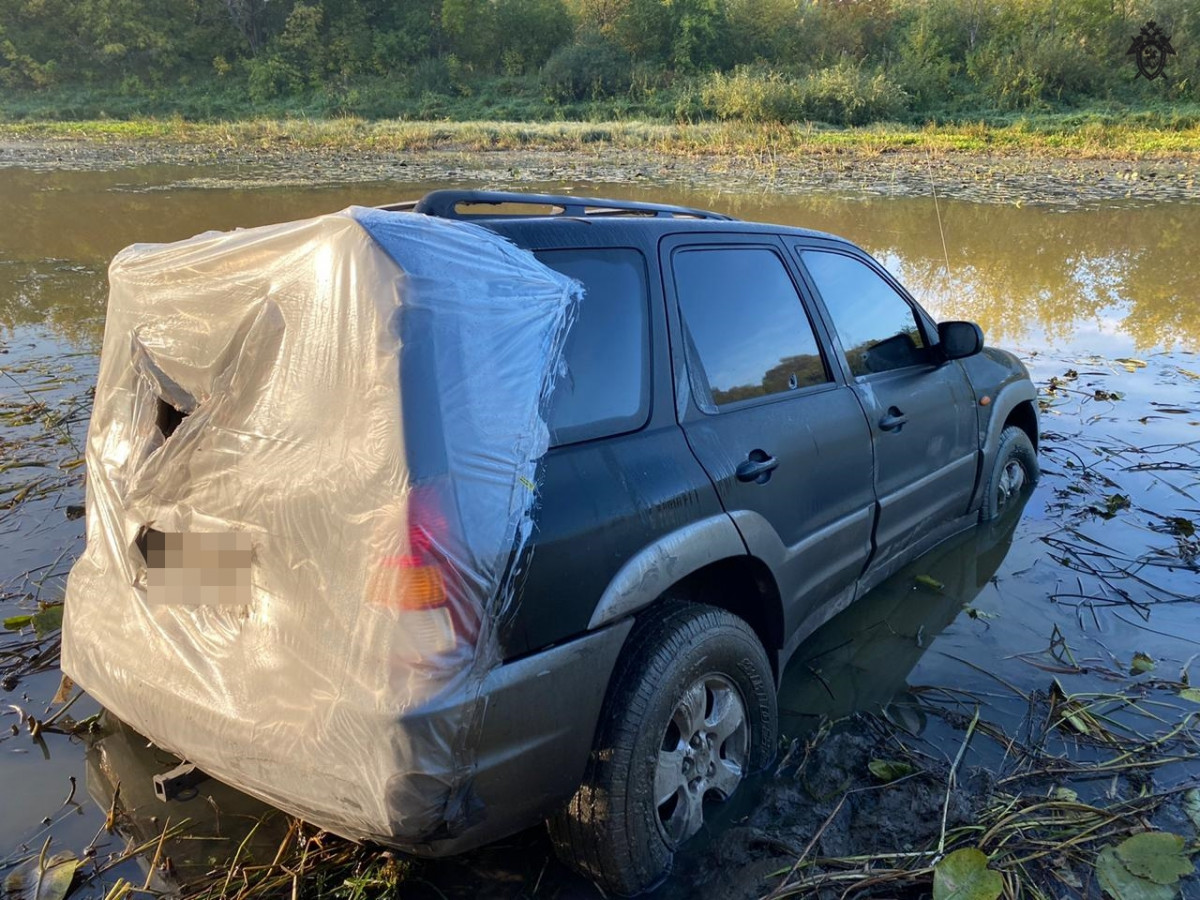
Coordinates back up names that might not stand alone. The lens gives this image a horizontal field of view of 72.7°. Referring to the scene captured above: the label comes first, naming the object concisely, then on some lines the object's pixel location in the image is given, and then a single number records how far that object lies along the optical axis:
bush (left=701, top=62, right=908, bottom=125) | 33.25
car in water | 1.82
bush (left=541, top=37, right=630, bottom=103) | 47.31
